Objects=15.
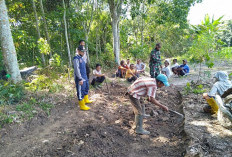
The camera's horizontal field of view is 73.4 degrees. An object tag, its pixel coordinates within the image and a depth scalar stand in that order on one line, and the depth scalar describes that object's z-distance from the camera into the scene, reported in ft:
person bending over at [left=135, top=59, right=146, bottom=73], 28.44
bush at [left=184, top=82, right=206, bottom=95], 19.08
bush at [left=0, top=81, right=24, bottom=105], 13.31
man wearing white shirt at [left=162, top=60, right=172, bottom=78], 26.25
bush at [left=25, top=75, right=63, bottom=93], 16.24
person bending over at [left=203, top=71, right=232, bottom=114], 12.31
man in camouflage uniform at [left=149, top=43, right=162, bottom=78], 19.37
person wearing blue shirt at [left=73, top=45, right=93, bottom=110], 13.78
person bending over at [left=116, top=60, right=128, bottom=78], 27.55
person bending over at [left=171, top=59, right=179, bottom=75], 30.27
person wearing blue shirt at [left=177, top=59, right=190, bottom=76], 29.71
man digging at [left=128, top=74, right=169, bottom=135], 9.72
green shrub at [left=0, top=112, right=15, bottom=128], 11.19
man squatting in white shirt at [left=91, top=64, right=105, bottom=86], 19.78
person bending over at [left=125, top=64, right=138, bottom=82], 24.99
